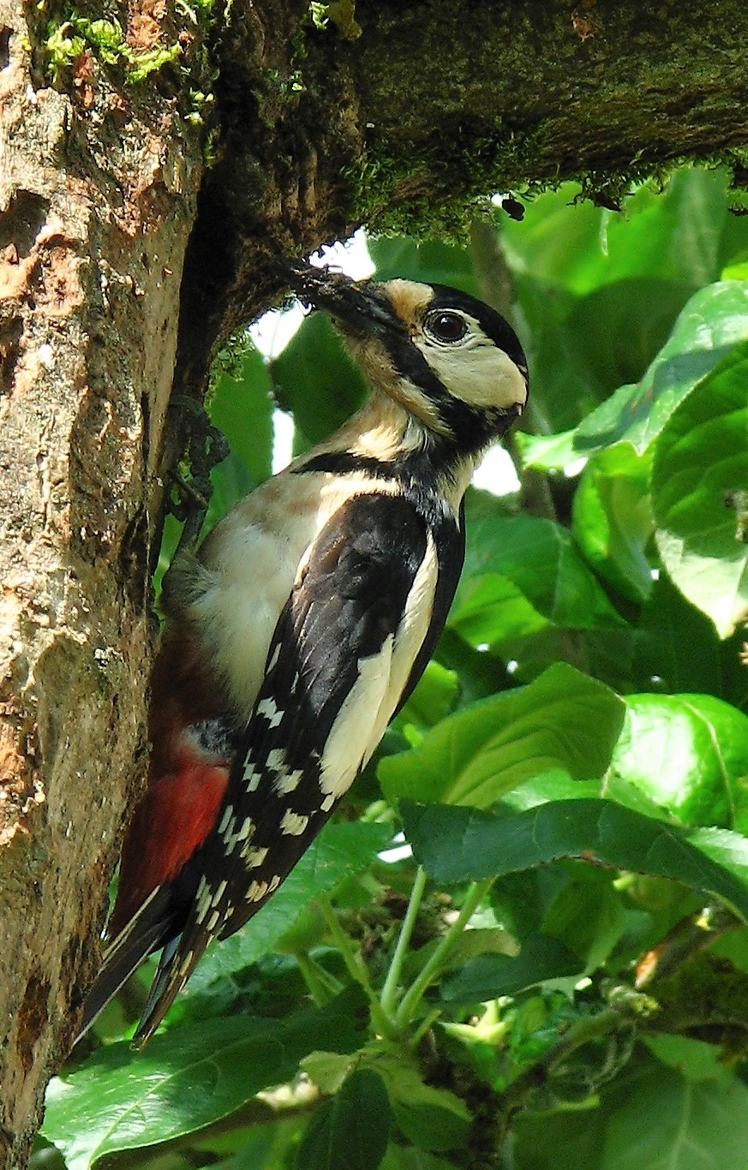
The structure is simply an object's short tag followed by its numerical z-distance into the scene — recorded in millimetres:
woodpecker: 4262
